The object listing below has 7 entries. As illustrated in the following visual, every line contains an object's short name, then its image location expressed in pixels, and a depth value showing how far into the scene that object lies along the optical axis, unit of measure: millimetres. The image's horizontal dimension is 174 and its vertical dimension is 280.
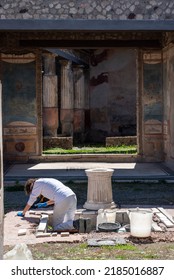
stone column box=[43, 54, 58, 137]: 18875
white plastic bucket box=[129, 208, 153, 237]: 6285
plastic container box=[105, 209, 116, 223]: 7332
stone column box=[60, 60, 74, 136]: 20688
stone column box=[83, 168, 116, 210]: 8102
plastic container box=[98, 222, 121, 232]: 6830
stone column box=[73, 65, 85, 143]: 21806
